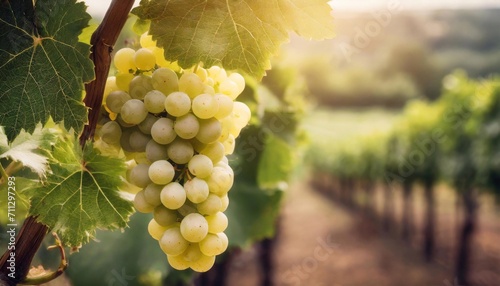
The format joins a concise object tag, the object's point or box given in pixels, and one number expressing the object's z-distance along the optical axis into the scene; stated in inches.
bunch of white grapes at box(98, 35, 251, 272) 26.4
